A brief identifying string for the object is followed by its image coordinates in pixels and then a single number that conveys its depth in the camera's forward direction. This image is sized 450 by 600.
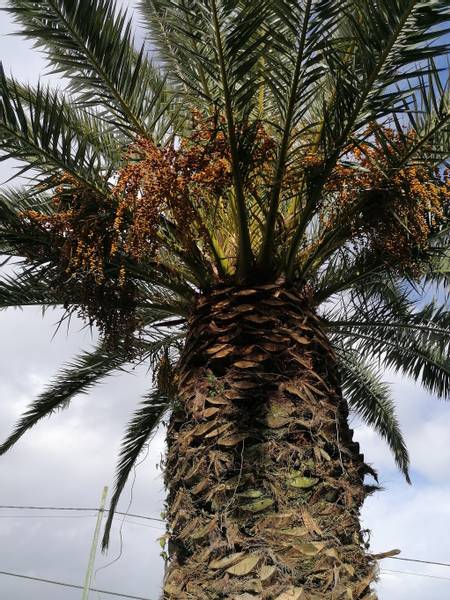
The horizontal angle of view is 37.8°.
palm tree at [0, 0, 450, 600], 3.84
